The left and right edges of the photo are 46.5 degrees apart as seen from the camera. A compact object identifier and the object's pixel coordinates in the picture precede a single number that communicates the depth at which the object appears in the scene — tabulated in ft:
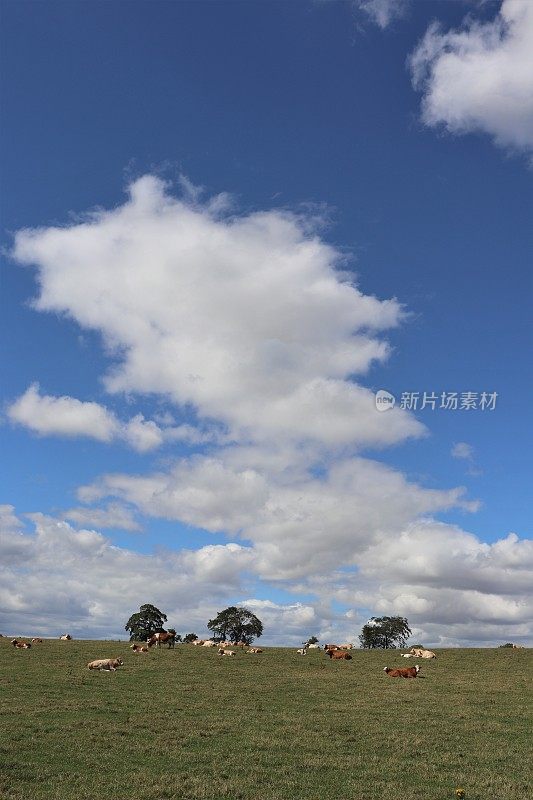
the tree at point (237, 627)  345.72
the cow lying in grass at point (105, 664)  130.61
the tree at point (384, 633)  356.18
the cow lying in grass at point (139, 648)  168.78
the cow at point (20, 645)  173.91
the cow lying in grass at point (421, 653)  176.94
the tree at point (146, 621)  333.83
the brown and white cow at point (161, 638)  190.60
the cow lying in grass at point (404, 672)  130.11
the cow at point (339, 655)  169.11
